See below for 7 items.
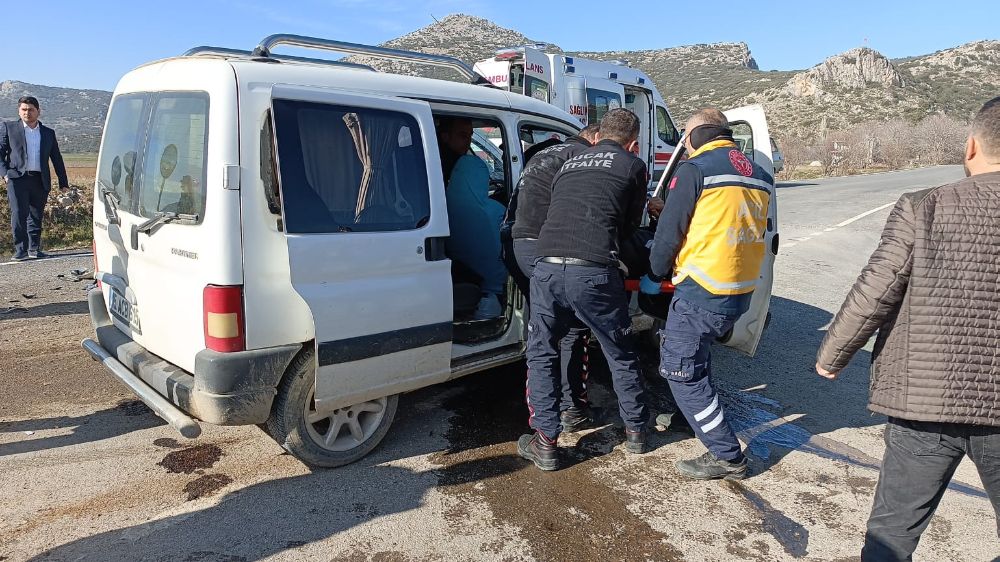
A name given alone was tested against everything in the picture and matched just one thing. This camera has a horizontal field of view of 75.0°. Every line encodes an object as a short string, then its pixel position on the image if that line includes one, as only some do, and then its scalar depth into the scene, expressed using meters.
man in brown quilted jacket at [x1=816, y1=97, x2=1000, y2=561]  2.09
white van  2.91
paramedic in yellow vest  3.33
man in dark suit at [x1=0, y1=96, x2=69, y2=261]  7.86
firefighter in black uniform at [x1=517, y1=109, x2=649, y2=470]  3.47
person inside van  4.35
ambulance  10.92
